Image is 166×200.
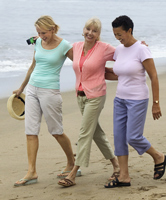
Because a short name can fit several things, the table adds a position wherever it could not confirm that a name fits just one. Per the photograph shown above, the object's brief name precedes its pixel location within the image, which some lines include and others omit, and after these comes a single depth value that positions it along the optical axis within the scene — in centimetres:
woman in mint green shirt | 917
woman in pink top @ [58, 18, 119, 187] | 874
